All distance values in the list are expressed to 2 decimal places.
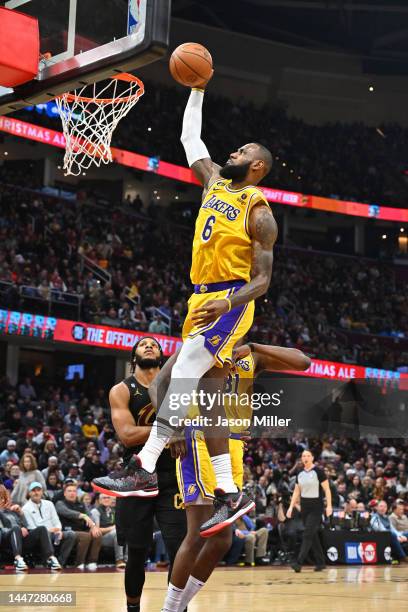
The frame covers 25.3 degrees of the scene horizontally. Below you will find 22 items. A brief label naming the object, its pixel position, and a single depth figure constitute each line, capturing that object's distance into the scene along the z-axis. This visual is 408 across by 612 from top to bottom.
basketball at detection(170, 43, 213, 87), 5.39
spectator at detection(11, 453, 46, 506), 13.12
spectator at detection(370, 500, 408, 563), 16.64
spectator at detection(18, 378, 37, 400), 23.19
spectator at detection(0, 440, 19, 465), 15.19
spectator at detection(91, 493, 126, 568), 13.21
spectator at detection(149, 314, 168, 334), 25.45
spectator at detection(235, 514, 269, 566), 14.81
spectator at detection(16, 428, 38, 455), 15.66
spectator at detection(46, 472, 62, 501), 14.07
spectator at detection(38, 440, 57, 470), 15.61
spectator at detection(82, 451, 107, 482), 15.47
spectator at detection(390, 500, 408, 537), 17.14
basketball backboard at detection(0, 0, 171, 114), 5.93
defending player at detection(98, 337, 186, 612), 6.24
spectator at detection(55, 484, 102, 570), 12.67
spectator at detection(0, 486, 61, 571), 12.05
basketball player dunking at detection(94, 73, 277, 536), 4.97
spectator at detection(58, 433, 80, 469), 15.70
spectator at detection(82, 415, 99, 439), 19.72
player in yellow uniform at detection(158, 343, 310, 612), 5.12
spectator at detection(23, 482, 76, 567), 12.30
